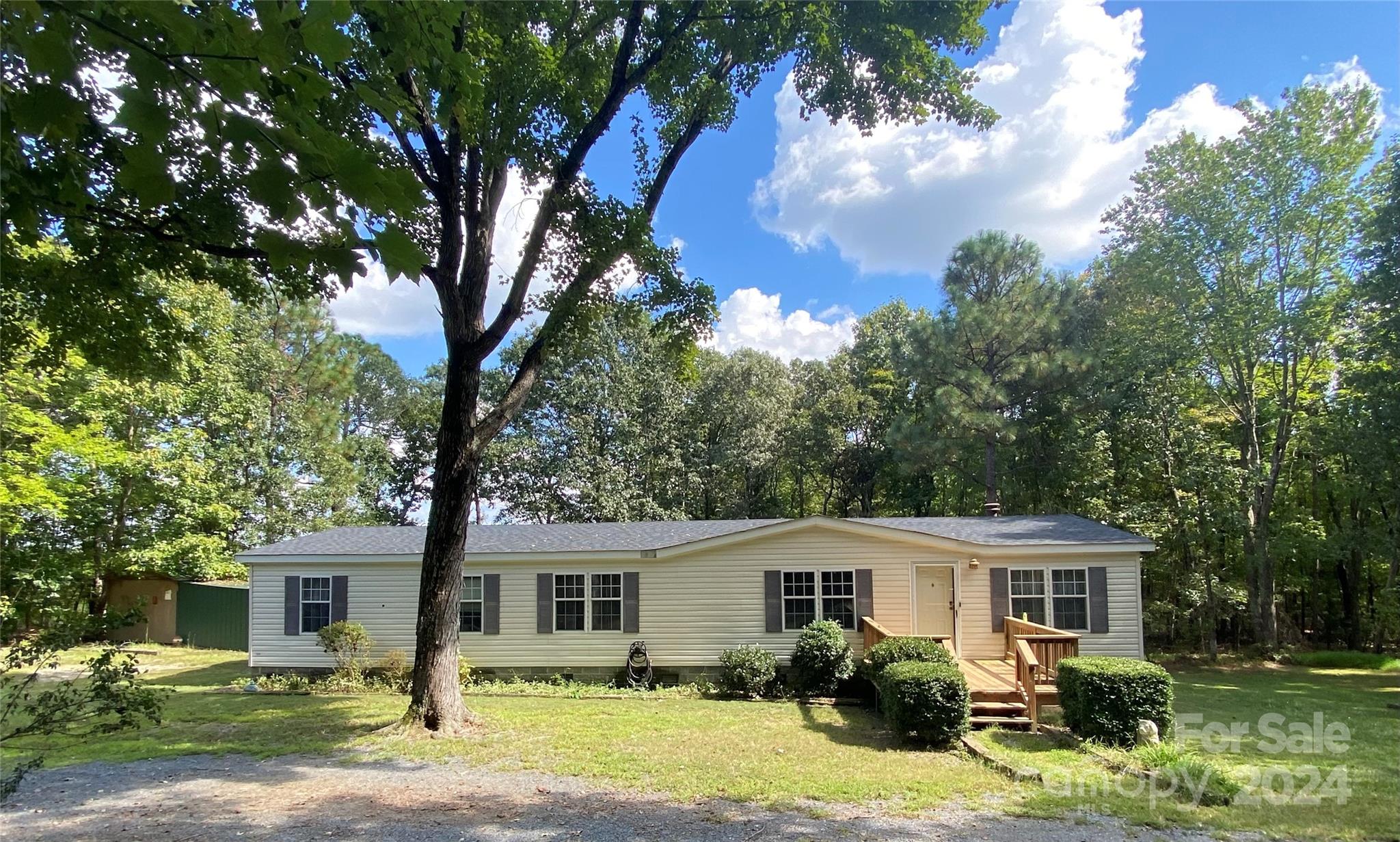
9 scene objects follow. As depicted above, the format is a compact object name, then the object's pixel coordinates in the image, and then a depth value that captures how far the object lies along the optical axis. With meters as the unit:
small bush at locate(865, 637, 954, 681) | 9.68
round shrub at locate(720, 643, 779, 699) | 11.81
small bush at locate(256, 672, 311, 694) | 13.07
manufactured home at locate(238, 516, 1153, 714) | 12.92
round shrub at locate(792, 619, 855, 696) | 11.77
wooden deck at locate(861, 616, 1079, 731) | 9.17
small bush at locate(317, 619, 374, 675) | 13.51
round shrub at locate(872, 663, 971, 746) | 8.04
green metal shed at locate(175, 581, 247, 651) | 19.81
